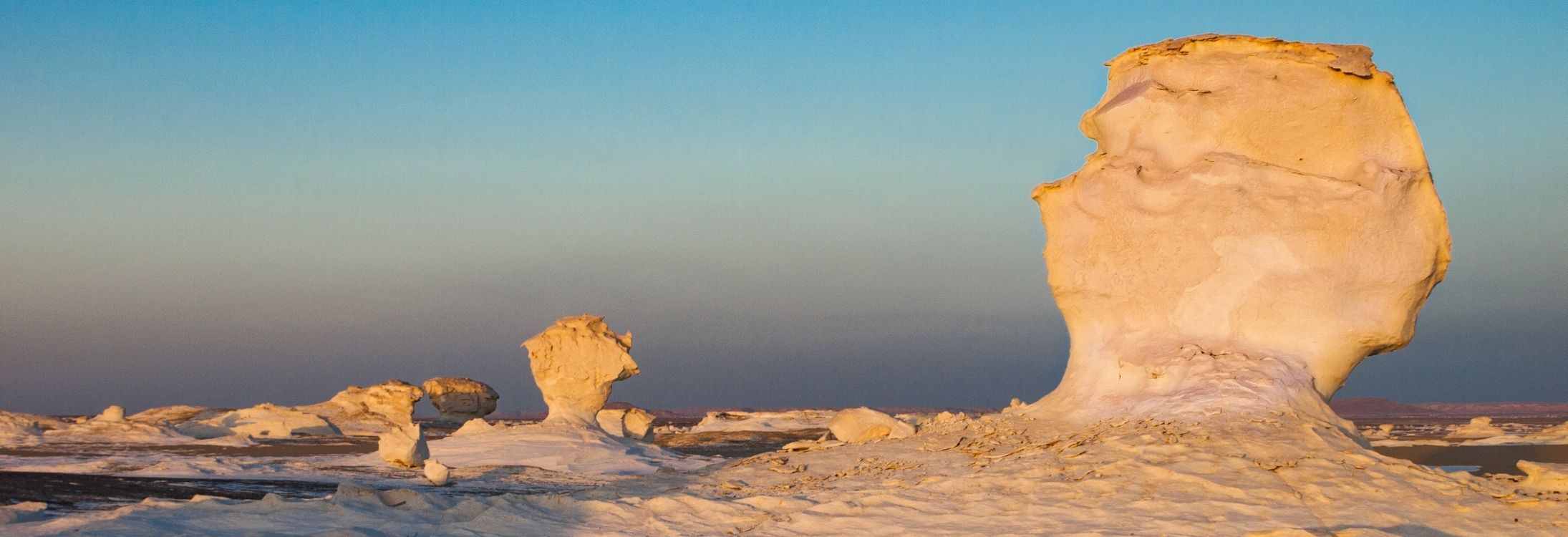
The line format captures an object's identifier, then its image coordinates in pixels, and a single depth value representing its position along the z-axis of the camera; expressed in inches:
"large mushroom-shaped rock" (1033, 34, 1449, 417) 517.7
